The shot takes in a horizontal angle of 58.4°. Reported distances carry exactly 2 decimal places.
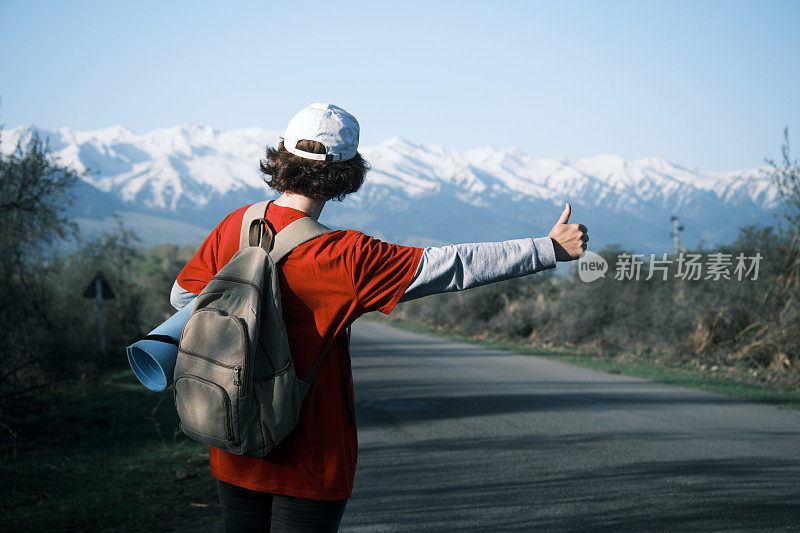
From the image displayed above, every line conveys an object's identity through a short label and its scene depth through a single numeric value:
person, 2.14
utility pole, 47.28
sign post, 17.23
